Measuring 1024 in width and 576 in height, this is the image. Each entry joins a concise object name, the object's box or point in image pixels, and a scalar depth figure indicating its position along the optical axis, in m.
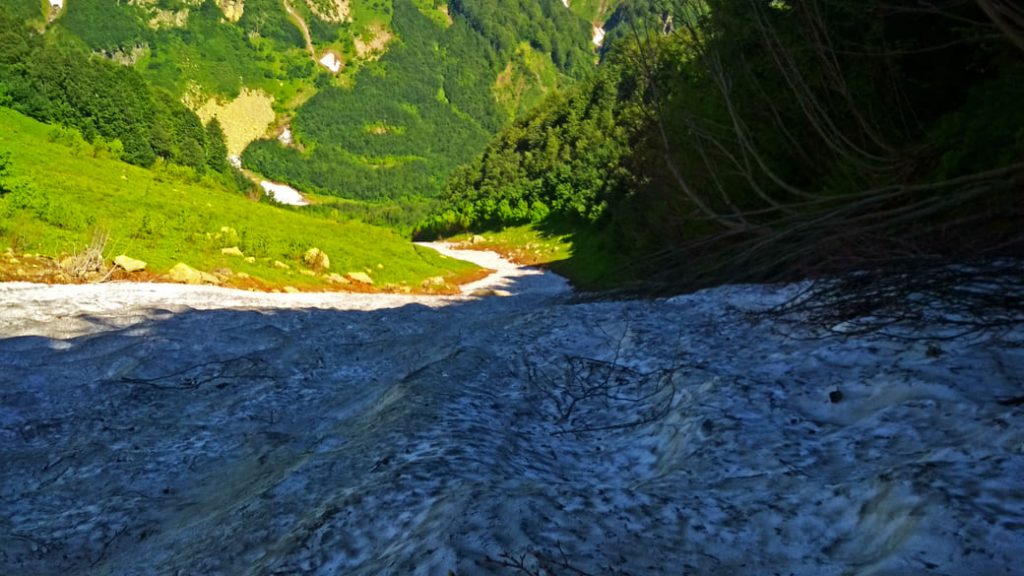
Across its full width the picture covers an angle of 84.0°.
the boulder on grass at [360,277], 43.69
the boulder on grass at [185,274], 32.59
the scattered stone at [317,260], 42.34
